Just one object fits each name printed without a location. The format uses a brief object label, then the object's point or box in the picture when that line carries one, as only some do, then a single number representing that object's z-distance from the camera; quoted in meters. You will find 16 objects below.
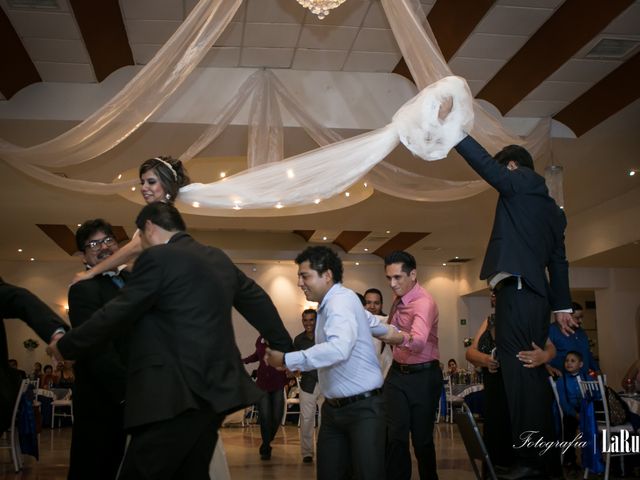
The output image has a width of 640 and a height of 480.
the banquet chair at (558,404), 6.60
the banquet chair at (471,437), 3.18
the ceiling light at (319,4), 4.84
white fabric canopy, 3.30
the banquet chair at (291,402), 13.05
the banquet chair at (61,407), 12.31
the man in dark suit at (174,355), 2.52
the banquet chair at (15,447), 7.07
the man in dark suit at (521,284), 3.04
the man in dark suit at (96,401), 3.23
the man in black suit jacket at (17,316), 2.97
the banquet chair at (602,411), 6.38
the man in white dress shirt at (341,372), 3.25
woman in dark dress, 4.26
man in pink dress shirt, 4.52
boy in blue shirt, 6.92
